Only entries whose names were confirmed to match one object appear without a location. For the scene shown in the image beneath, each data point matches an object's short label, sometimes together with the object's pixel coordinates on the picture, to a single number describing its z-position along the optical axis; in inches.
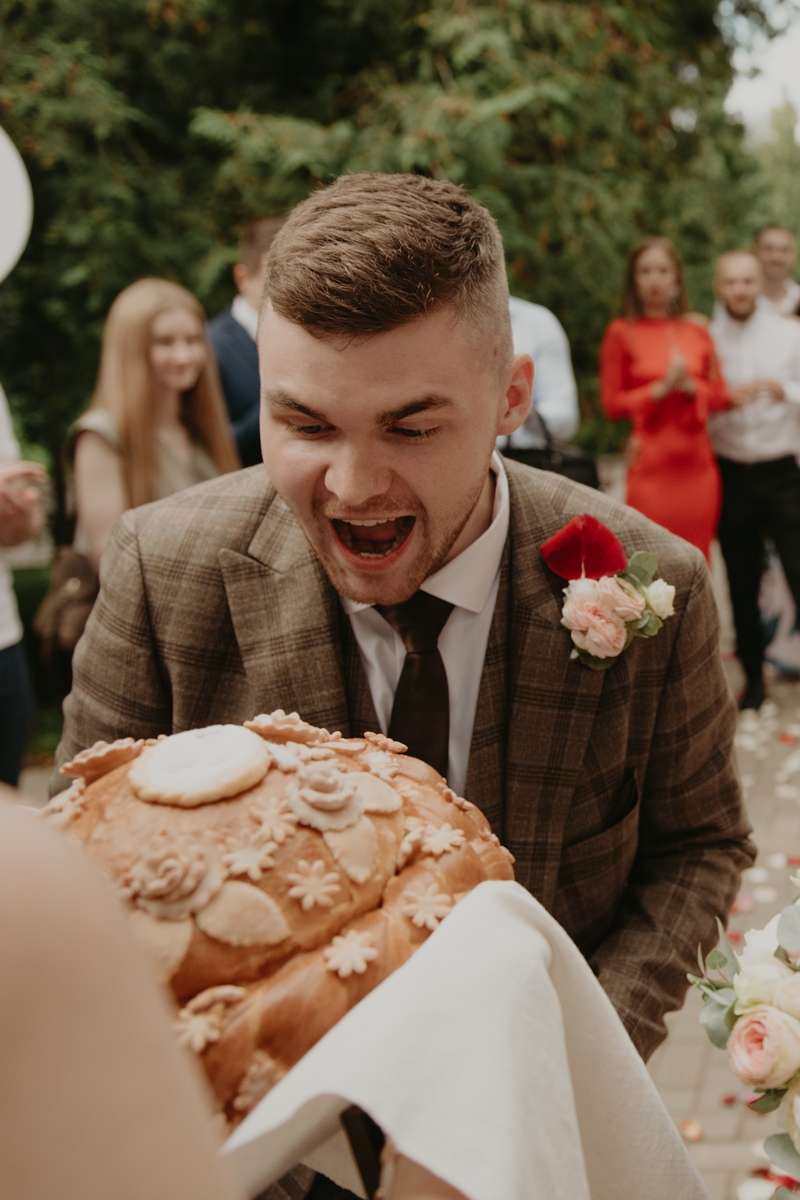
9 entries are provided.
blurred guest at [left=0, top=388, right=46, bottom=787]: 121.2
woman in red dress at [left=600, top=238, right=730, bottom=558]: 237.0
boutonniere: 66.2
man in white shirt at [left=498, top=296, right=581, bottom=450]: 207.2
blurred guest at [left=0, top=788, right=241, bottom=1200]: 17.6
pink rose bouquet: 43.8
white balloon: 96.3
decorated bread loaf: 33.7
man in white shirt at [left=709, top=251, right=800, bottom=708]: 248.7
